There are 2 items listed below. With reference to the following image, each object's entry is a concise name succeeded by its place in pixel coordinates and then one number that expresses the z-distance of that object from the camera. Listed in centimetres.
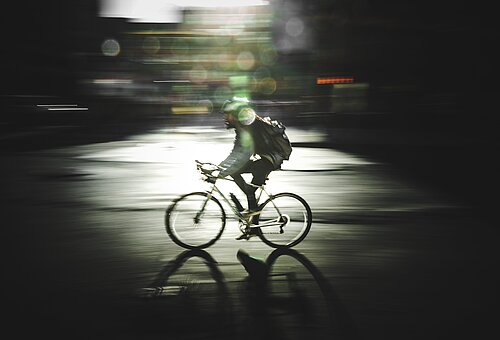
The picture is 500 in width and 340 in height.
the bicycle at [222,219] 695
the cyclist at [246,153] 643
